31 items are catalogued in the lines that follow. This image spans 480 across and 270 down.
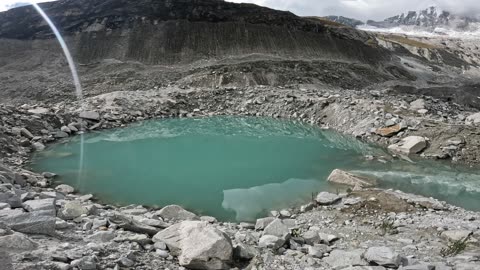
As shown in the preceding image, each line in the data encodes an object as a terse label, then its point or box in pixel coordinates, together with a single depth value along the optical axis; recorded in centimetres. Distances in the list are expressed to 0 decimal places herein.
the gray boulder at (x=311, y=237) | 796
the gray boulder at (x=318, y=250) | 718
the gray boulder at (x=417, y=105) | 2322
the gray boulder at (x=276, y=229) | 803
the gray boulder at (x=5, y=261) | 483
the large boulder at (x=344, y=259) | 652
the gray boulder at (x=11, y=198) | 711
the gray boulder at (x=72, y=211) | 754
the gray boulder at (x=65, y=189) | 1177
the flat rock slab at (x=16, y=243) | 516
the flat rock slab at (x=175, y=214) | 952
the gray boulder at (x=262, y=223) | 895
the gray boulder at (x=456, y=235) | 793
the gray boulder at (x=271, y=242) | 737
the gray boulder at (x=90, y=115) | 2286
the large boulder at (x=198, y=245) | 612
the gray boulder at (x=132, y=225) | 720
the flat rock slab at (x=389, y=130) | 1909
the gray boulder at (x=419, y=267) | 597
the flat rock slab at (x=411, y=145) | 1712
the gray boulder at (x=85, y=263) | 529
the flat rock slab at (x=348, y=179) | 1264
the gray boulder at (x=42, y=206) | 682
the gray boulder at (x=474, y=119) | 2019
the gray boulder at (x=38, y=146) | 1749
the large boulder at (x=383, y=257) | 629
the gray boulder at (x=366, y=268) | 609
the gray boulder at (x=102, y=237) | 642
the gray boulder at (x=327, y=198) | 1089
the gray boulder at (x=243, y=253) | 669
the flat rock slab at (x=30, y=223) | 600
